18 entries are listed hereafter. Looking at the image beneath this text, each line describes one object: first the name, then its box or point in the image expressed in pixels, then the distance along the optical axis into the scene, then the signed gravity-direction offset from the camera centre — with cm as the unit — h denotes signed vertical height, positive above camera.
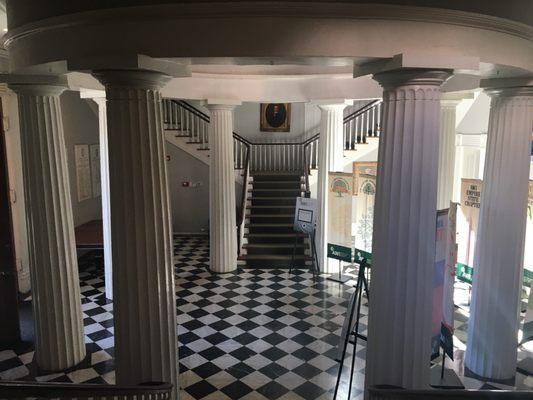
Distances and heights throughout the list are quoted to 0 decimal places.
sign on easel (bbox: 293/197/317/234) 894 -121
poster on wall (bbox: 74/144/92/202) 1012 -40
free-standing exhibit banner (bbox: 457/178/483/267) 665 -93
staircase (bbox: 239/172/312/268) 976 -163
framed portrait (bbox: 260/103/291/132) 1330 +104
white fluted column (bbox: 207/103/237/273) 873 -75
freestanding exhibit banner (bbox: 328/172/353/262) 800 -112
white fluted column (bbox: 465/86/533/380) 444 -86
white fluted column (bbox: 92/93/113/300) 688 -50
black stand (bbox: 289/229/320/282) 918 -214
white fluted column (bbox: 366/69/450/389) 302 -54
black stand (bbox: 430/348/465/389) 452 -230
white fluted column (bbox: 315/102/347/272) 870 -6
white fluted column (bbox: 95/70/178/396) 313 -57
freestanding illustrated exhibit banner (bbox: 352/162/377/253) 724 -78
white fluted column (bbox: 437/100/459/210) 678 -3
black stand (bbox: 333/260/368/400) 420 -141
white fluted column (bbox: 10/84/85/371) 463 -82
